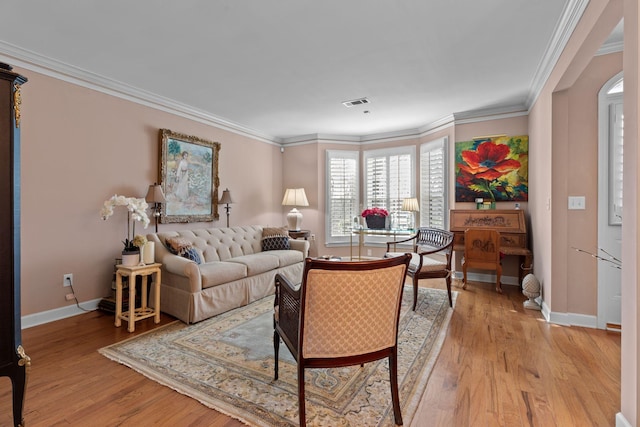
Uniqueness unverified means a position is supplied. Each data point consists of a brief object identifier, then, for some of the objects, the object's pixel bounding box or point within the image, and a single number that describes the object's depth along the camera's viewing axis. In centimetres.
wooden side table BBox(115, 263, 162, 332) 292
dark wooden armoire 147
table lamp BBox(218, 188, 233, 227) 496
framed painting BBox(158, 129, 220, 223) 425
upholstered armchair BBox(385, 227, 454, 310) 351
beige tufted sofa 315
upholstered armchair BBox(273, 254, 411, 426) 155
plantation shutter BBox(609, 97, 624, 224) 285
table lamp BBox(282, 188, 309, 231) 575
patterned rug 178
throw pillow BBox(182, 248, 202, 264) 353
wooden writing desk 412
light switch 298
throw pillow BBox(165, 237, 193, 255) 352
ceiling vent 425
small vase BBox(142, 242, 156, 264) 316
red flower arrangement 531
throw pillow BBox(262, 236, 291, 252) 480
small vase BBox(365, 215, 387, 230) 531
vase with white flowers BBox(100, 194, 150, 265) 307
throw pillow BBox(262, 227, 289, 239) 490
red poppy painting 450
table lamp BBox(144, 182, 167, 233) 389
